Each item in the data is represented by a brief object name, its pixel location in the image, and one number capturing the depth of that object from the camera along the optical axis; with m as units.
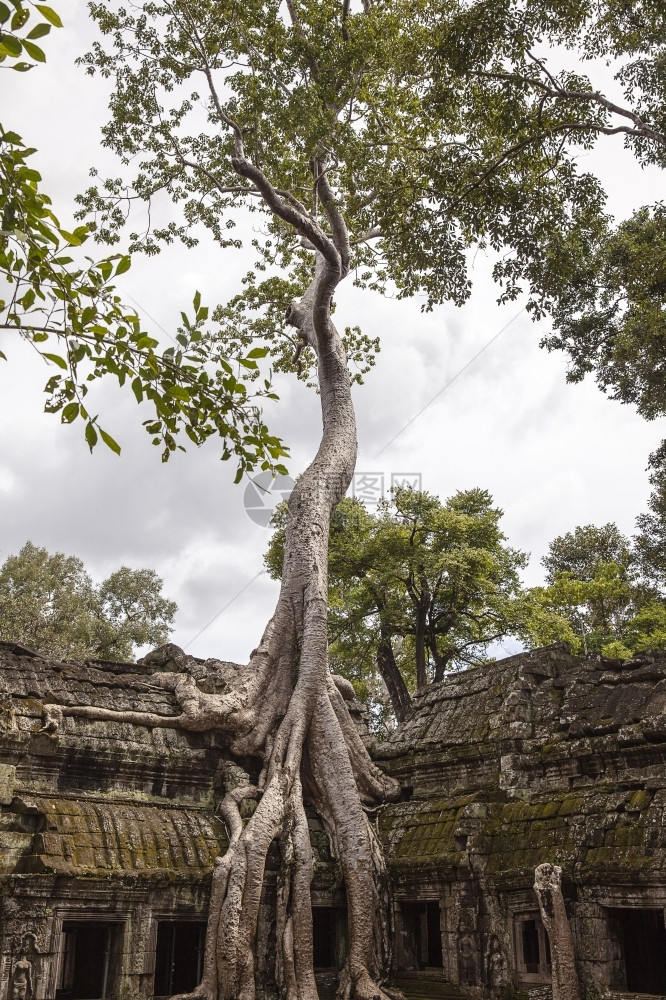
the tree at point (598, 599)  21.59
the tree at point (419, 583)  21.20
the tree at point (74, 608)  22.22
